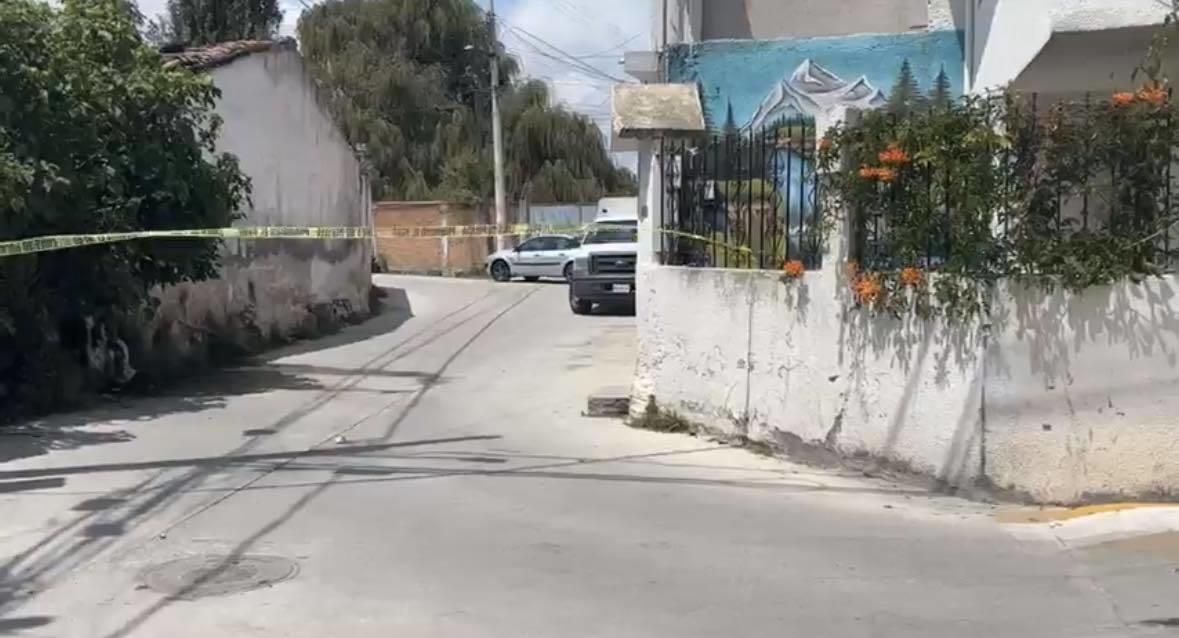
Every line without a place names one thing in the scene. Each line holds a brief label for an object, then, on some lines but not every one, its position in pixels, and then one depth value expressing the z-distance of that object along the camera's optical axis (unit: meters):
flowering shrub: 8.47
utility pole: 41.44
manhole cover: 6.83
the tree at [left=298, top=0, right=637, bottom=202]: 46.88
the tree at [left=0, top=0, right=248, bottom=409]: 12.98
